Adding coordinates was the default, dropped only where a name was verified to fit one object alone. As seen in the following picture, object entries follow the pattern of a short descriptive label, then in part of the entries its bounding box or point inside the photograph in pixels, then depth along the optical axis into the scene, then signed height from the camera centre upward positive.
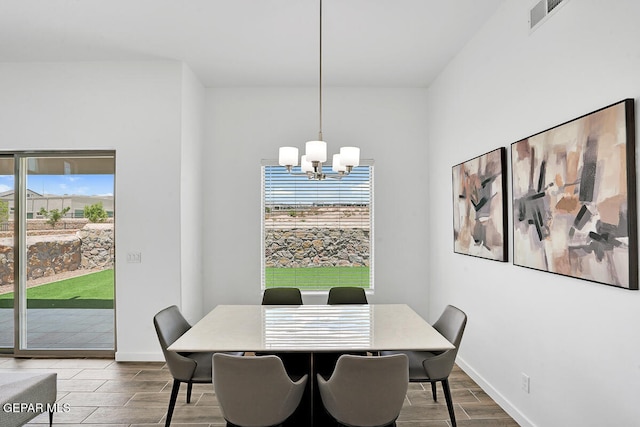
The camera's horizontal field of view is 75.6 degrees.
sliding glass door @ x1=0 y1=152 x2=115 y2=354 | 4.11 -0.25
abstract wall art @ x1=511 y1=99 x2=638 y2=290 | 1.78 +0.11
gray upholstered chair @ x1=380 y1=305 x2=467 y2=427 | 2.50 -0.89
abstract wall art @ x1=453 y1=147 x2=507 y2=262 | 2.92 +0.10
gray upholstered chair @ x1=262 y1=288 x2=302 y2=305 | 3.67 -0.69
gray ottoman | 2.20 -1.00
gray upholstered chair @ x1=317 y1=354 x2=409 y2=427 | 1.94 -0.81
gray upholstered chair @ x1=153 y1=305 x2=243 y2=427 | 2.47 -0.89
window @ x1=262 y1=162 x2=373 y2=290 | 4.77 -0.12
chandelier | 2.57 +0.41
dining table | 2.23 -0.69
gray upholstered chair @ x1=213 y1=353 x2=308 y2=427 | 1.95 -0.81
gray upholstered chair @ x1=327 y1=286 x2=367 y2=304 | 3.71 -0.69
